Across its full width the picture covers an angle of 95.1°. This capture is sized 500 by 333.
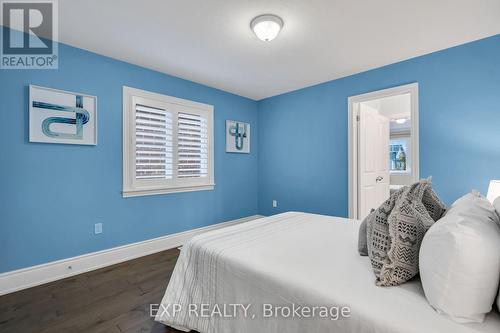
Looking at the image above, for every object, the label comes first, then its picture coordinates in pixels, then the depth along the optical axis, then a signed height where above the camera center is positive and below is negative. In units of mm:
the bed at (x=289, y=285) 857 -542
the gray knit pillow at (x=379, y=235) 1081 -344
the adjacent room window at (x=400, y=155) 5887 +303
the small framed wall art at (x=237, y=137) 4066 +555
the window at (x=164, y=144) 2904 +321
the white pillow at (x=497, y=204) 1037 -178
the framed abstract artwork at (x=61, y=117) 2262 +529
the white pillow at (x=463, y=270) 782 -363
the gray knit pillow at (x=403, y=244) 1013 -348
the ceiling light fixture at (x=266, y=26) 1996 +1264
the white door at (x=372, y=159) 3385 +119
